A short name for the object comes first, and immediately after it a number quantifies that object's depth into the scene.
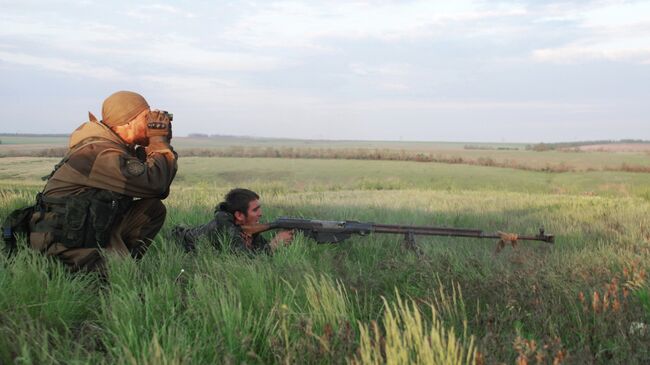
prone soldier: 6.06
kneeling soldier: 4.95
